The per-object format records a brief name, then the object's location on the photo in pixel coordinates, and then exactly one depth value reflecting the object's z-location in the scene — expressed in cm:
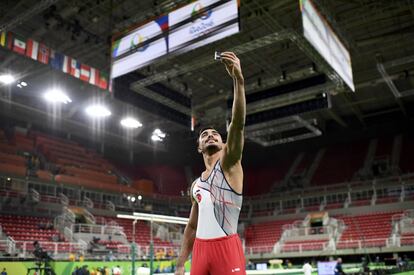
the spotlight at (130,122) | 2770
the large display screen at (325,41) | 1192
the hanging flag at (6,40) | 1701
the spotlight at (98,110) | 2578
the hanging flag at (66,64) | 1864
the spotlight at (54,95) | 2388
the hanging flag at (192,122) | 2239
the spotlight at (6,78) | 2150
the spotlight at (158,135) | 3044
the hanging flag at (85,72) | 1912
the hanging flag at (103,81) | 1975
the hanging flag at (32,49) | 1738
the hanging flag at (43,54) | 1780
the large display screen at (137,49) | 1277
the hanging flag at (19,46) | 1713
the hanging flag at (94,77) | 1931
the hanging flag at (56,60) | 1824
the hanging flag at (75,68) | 1892
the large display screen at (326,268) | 1772
